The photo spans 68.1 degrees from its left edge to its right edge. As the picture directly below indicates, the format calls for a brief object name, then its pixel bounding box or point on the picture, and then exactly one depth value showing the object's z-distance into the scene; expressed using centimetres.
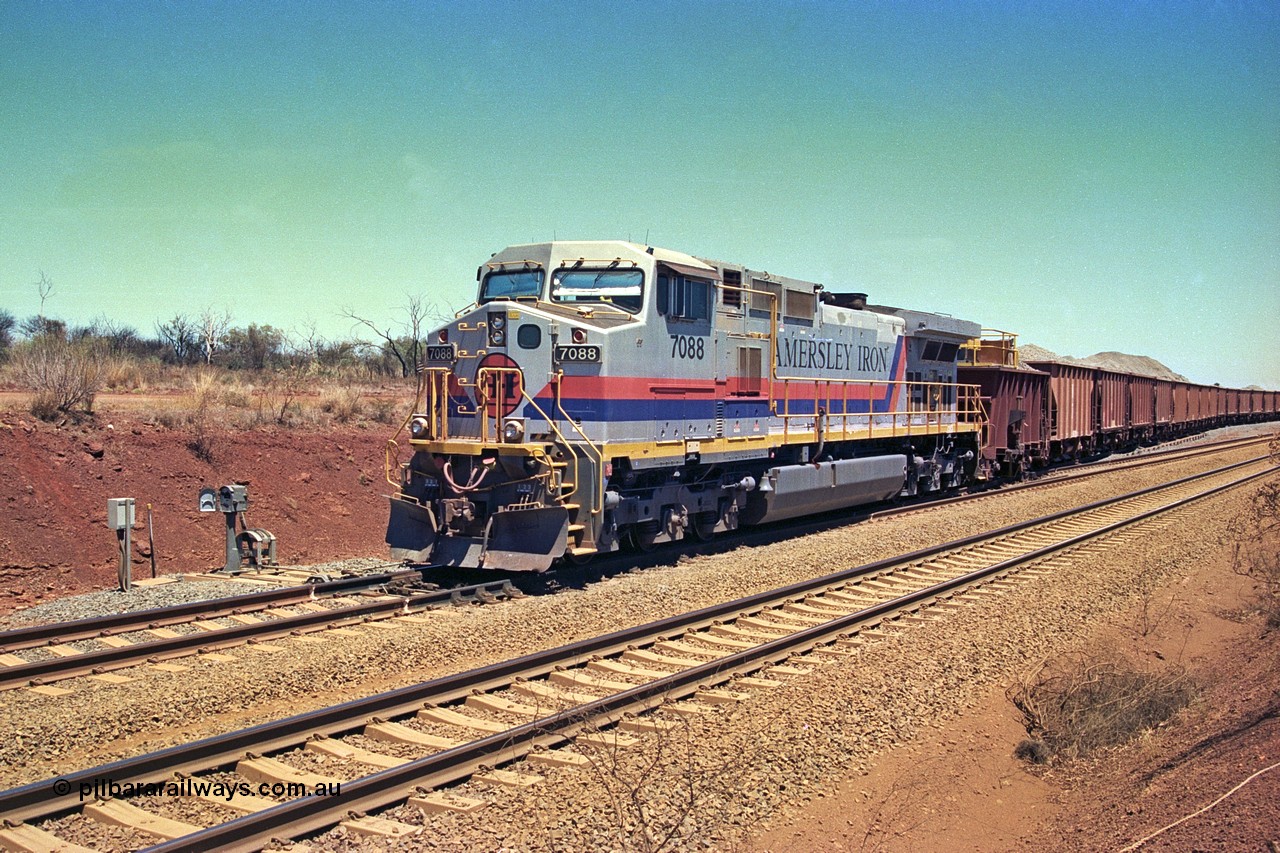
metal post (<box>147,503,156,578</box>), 1275
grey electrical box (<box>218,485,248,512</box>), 1273
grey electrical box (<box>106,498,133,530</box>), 1163
